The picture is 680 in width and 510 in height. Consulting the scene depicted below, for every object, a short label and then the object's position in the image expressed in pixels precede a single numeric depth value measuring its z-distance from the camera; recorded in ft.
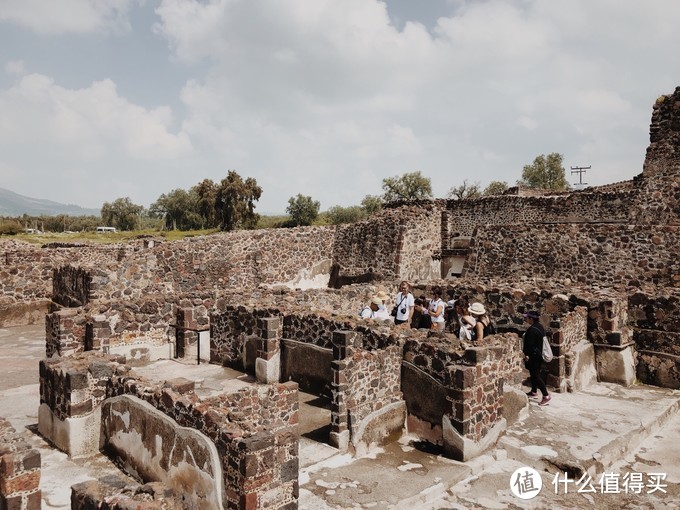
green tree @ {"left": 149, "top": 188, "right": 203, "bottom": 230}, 247.91
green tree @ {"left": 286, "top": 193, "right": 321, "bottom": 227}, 204.51
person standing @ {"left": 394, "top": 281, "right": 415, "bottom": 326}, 38.70
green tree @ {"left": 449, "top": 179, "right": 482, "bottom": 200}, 191.41
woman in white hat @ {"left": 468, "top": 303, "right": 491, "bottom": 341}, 29.58
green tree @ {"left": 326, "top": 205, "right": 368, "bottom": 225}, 228.02
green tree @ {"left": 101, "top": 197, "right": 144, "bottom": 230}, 293.84
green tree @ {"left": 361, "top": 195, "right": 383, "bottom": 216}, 219.82
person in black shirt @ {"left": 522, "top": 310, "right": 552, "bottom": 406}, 29.43
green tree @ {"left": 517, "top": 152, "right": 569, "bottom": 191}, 209.56
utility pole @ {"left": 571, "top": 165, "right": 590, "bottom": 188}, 173.24
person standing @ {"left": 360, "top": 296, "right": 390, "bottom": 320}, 36.75
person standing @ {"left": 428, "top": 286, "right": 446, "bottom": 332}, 37.27
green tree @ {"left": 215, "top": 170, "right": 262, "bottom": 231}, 170.30
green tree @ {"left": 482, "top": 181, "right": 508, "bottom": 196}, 200.35
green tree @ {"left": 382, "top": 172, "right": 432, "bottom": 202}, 195.52
